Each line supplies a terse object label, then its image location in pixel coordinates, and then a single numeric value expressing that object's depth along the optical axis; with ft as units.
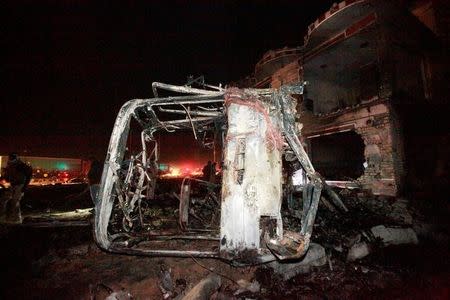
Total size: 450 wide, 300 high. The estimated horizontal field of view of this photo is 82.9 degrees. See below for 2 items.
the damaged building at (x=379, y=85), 29.94
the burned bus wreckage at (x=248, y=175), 11.65
